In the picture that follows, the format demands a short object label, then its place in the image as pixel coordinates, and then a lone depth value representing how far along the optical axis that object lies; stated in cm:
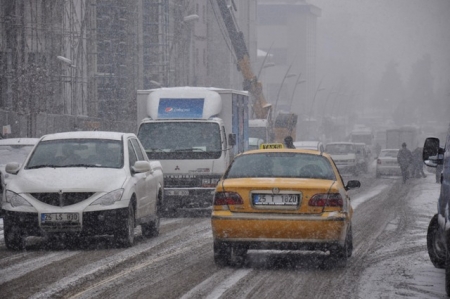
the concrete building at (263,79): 16225
